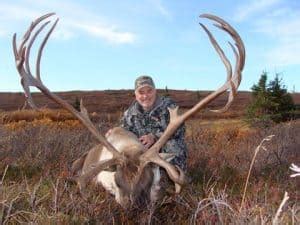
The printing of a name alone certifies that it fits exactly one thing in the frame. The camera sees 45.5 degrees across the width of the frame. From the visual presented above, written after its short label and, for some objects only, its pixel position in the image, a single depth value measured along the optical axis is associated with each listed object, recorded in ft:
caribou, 11.29
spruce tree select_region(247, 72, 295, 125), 42.08
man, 13.95
